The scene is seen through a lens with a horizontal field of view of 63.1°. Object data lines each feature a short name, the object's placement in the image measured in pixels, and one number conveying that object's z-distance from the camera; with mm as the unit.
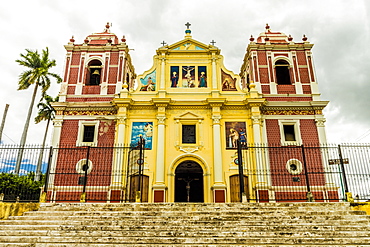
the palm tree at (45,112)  28469
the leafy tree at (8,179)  16186
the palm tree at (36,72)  26609
